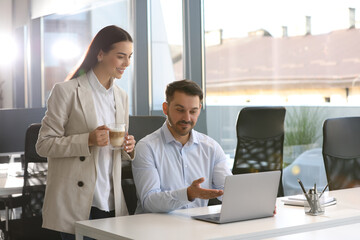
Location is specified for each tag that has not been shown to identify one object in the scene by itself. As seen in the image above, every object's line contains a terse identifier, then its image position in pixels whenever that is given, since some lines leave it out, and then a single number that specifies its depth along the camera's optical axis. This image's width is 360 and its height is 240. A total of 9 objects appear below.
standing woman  2.56
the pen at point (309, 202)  2.64
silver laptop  2.32
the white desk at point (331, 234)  2.27
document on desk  2.84
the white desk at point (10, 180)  3.48
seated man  2.79
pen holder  2.63
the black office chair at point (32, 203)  3.60
